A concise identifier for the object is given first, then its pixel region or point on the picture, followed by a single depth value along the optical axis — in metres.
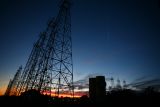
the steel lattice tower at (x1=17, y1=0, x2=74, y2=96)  15.41
